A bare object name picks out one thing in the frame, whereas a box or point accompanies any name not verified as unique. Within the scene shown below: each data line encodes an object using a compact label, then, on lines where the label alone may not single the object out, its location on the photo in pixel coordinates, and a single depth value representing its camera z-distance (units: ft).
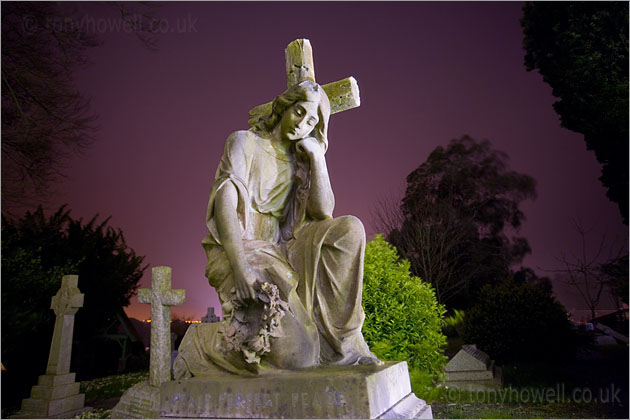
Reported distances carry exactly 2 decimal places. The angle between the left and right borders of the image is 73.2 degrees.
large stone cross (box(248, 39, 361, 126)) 11.81
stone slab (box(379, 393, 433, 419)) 7.15
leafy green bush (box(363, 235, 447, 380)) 21.27
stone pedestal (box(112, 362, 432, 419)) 6.62
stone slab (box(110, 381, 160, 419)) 16.39
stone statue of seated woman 7.66
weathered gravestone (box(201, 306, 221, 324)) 34.68
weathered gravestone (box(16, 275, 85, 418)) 24.88
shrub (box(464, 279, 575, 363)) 29.84
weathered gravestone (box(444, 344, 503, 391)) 28.68
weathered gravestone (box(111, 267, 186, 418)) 20.29
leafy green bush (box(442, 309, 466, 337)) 44.86
